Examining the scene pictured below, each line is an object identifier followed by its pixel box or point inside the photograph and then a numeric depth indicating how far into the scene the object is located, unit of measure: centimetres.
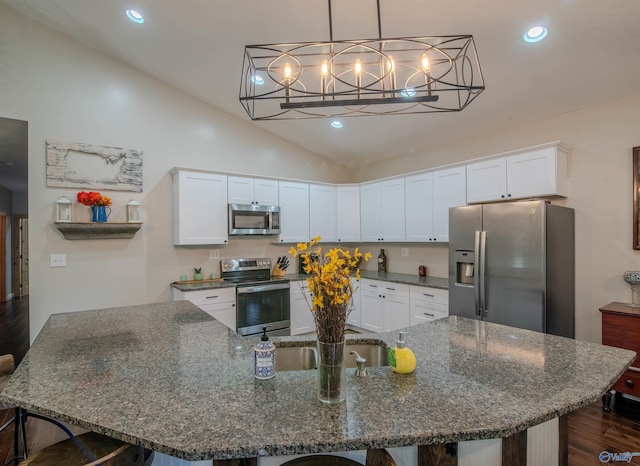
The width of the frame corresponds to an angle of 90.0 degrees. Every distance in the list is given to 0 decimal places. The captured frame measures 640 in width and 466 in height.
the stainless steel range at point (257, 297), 396
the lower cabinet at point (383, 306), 405
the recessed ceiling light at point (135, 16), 280
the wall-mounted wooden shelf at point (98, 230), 334
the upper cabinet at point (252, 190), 420
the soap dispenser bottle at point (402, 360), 134
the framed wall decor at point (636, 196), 284
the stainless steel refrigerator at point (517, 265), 274
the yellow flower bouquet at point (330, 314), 104
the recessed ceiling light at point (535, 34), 232
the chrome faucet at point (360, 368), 133
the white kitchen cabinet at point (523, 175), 305
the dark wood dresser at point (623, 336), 257
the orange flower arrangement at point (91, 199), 340
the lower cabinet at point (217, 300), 366
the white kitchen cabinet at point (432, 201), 379
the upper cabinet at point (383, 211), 447
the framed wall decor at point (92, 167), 338
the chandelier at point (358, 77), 165
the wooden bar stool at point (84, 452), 119
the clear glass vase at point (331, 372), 109
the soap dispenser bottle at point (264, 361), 127
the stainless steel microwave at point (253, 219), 417
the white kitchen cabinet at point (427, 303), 360
